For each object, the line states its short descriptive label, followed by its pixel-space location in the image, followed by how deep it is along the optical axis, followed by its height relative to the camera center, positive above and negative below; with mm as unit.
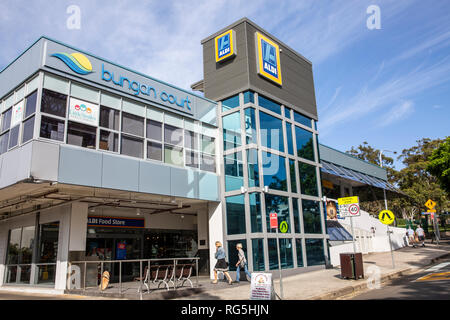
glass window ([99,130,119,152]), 13951 +4057
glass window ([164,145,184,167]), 16125 +3951
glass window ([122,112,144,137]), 14984 +5012
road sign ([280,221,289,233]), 12410 +527
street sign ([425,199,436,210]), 28912 +2504
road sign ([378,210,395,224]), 16781 +967
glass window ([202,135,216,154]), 18008 +4856
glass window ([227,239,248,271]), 16594 -373
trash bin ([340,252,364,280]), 14078 -1004
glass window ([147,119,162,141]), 15815 +4982
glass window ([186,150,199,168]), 16906 +3938
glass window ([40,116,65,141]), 12359 +4086
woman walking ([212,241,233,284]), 15117 -684
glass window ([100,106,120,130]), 14227 +5028
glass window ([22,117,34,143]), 12497 +4107
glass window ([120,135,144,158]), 14656 +4018
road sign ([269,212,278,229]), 11680 +696
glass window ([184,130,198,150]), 17186 +4886
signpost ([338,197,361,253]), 15711 +1391
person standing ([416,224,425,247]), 31188 +360
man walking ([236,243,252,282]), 15414 -778
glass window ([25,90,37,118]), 12738 +5082
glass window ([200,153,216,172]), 17625 +3889
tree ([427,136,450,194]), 29672 +5771
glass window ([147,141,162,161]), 15555 +4025
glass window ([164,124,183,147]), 16464 +4937
